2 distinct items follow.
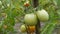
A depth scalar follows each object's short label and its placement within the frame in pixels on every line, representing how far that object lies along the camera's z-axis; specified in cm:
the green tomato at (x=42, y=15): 64
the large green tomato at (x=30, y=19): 64
